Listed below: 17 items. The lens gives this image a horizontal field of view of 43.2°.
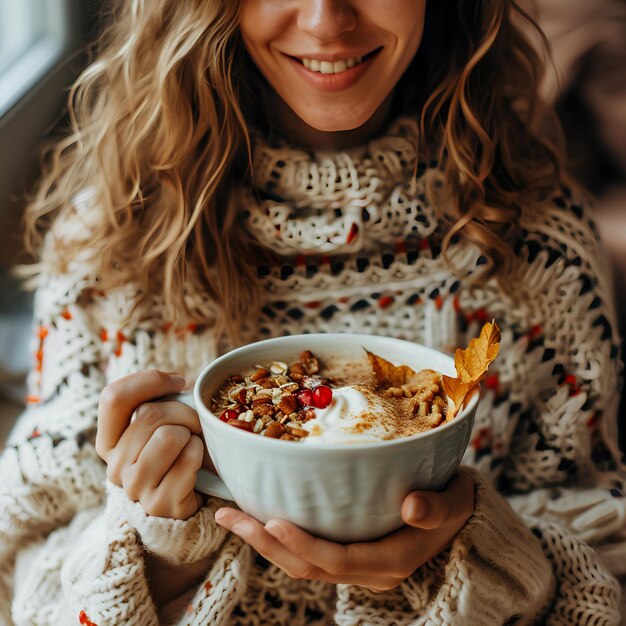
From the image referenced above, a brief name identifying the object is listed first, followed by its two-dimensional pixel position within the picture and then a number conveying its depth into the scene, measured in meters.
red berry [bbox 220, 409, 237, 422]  0.60
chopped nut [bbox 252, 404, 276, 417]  0.61
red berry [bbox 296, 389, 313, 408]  0.62
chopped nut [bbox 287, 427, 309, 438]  0.58
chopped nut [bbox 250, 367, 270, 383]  0.66
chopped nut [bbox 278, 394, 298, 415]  0.61
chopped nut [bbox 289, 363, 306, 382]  0.66
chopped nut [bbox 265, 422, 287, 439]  0.58
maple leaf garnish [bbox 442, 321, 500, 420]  0.61
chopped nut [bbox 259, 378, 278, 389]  0.65
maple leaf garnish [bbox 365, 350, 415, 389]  0.68
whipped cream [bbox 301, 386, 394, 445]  0.57
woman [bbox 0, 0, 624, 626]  0.90
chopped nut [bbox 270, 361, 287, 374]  0.68
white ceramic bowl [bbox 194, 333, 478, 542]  0.55
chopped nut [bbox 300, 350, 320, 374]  0.69
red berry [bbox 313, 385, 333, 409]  0.61
